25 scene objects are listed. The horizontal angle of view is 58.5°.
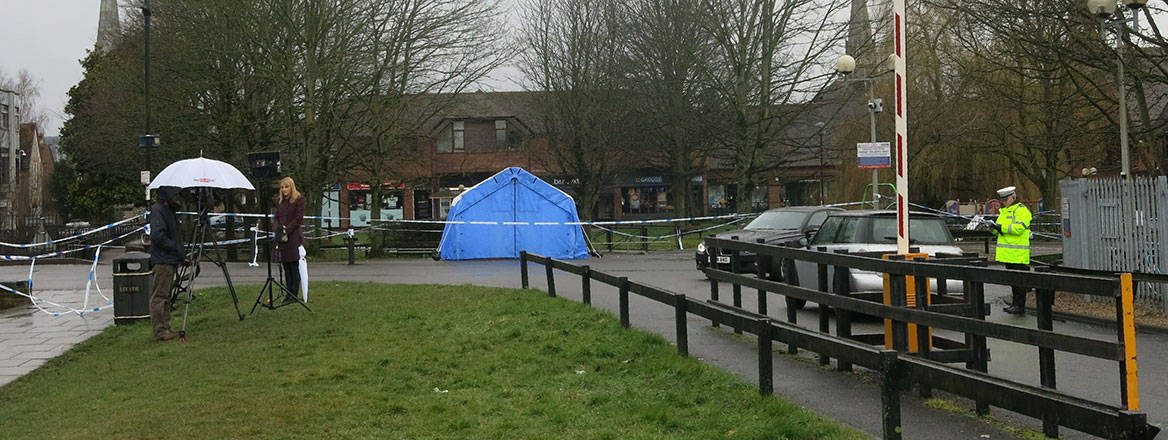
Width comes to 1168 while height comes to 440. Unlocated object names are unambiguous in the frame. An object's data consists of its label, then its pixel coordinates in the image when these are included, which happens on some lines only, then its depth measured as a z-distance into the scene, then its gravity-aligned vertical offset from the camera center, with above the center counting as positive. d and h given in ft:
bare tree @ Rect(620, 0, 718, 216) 119.75 +18.98
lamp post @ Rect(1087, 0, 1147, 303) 47.11 +7.67
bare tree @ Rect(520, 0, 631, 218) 130.93 +20.36
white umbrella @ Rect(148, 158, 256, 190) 40.40 +2.69
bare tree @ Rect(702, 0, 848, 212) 106.01 +16.47
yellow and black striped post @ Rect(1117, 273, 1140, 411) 16.06 -1.86
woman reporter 46.65 +0.44
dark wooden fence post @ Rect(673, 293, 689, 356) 29.96 -2.73
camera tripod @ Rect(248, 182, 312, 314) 45.03 -2.46
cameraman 39.01 -0.39
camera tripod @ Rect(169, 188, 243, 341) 41.83 -0.19
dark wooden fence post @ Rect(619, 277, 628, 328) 36.29 -2.61
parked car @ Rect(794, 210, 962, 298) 45.52 -0.58
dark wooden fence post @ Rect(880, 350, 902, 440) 18.15 -2.98
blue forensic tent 90.53 +1.16
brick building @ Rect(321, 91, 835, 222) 188.75 +9.99
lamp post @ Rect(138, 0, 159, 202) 91.56 +9.52
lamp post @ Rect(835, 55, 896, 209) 81.46 +12.22
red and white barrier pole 26.50 +2.15
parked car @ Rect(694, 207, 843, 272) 61.41 -0.20
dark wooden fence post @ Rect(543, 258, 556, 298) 49.46 -2.37
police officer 47.24 -0.59
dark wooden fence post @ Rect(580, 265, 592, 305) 43.18 -2.37
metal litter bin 44.93 -1.93
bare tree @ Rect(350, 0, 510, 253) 97.60 +16.84
